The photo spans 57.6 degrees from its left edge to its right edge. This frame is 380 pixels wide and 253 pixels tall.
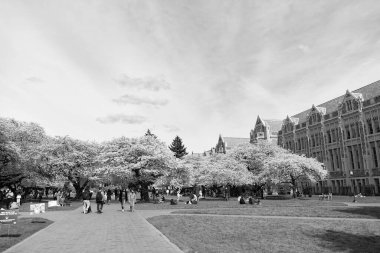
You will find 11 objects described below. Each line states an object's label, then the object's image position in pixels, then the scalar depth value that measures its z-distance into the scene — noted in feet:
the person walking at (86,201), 97.77
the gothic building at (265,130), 321.73
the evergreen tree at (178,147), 427.74
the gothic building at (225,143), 408.26
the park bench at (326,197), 154.94
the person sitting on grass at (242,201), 121.29
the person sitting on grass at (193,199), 135.85
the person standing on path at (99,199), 98.53
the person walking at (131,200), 106.61
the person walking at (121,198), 110.01
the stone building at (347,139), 189.98
